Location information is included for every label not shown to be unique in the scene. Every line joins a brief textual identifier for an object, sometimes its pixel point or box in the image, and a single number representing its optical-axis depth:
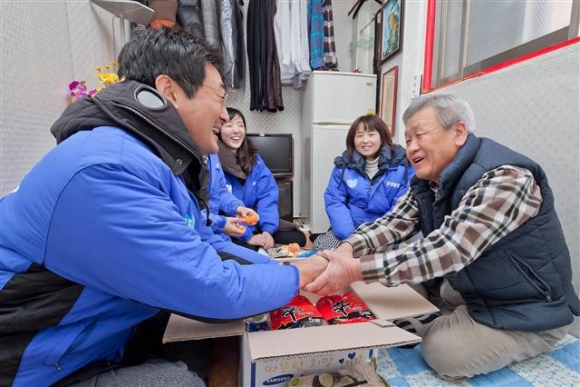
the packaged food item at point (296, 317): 0.90
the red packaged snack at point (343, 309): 0.95
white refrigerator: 2.97
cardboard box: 0.72
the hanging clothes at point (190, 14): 2.70
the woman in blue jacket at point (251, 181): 2.28
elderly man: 0.94
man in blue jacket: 0.57
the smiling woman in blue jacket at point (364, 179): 2.18
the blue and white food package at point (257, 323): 0.88
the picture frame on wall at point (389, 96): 2.64
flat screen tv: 3.24
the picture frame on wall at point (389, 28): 2.47
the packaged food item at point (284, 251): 1.87
